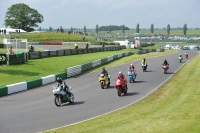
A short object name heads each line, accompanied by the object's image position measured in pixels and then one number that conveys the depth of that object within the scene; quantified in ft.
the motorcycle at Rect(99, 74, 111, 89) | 86.33
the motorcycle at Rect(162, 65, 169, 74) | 119.44
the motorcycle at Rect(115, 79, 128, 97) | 73.98
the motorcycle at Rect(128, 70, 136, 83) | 97.19
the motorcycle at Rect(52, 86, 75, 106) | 63.52
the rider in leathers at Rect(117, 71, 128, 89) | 75.85
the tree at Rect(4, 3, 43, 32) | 396.98
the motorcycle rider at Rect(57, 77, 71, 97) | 64.68
